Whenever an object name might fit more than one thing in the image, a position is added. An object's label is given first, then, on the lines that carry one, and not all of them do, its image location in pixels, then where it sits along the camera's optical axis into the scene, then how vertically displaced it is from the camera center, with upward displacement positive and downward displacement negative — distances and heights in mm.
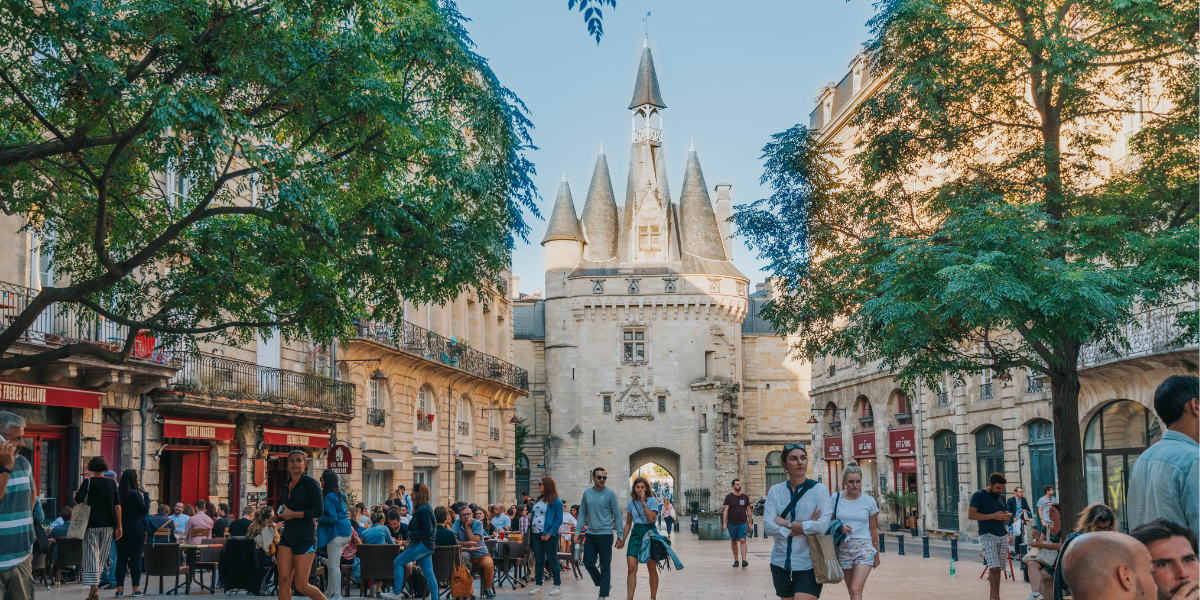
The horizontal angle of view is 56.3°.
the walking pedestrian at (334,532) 12062 -1029
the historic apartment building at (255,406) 16719 +638
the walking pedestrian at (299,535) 9766 -851
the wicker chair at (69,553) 13141 -1285
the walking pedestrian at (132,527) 12672 -976
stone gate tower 55531 +5161
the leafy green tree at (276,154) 9734 +2818
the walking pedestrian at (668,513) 35219 -2563
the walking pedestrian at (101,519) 11844 -816
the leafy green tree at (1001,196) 12438 +3033
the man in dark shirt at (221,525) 16047 -1219
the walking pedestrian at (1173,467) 4371 -175
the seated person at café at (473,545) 13969 -1397
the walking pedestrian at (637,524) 12336 -1006
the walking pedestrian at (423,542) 12148 -1150
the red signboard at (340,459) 22609 -429
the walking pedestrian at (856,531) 9719 -889
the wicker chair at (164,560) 13376 -1418
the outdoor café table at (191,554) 13875 -1412
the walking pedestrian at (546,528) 14078 -1247
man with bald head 2748 -356
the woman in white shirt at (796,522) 8289 -678
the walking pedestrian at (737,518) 20094 -1560
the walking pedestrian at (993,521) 12797 -1089
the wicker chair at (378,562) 13344 -1481
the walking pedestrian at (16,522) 5840 -412
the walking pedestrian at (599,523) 12289 -978
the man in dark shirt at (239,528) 13781 -1082
